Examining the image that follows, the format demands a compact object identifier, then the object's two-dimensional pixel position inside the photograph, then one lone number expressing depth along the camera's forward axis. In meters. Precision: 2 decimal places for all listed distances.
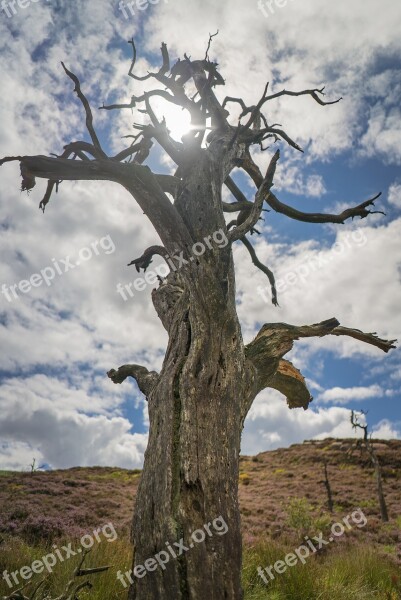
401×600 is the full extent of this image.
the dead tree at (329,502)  22.03
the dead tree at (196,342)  2.53
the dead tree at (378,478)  19.73
